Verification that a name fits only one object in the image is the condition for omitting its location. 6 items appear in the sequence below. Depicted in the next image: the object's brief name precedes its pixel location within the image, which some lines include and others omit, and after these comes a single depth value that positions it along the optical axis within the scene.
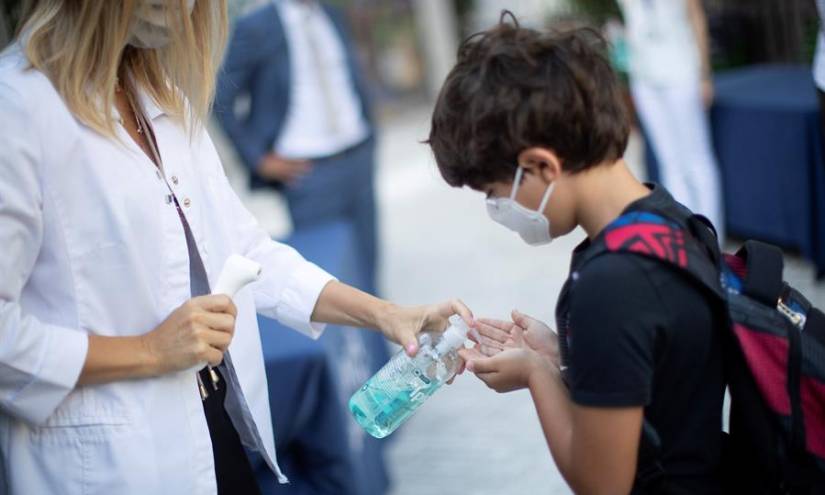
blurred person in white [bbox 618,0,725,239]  5.04
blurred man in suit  4.45
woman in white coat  1.44
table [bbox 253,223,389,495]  2.88
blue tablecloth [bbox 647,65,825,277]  4.85
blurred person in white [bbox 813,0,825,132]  3.27
